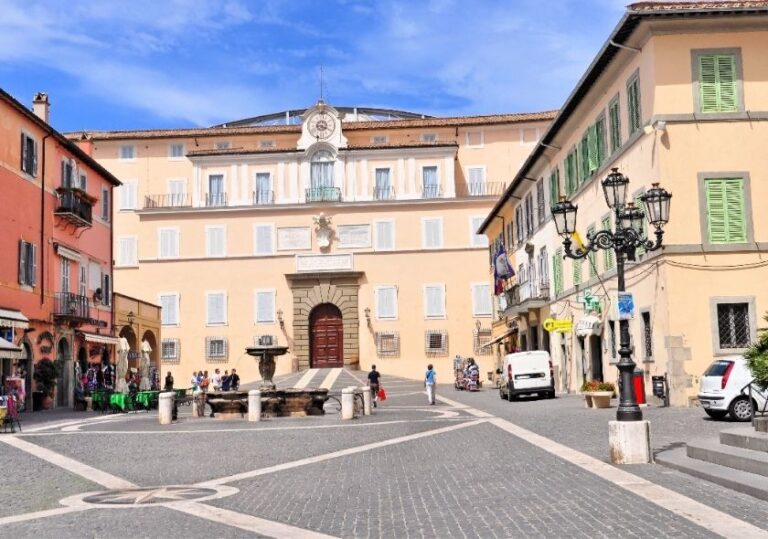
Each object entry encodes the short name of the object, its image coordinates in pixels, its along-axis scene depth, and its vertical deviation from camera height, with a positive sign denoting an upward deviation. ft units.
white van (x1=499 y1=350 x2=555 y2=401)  101.71 -2.06
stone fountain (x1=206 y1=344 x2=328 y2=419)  84.17 -3.76
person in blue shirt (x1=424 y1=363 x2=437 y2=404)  99.45 -2.97
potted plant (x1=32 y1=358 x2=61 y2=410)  100.89 -1.38
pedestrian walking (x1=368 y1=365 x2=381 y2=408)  98.31 -2.49
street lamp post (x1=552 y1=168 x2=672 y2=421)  41.86 +6.58
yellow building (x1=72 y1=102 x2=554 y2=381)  177.27 +20.06
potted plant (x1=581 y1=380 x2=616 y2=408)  80.79 -3.53
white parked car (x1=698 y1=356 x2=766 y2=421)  60.44 -2.84
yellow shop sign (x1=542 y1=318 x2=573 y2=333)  104.63 +3.35
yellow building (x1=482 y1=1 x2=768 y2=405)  75.77 +15.24
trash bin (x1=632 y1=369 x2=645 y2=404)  77.45 -2.67
